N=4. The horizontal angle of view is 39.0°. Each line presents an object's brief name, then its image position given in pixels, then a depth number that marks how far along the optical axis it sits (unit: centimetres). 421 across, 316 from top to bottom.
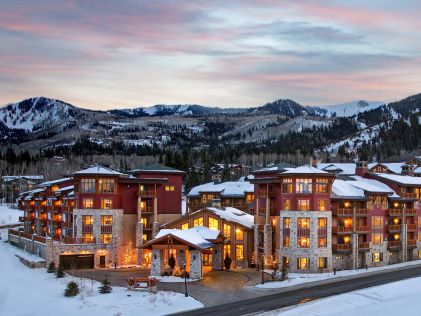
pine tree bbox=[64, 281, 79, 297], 5403
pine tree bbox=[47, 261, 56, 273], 6918
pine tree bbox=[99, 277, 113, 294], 5522
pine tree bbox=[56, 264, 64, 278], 6494
